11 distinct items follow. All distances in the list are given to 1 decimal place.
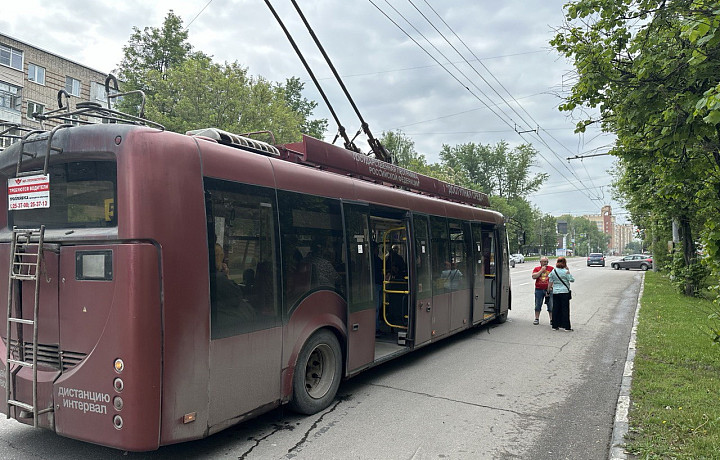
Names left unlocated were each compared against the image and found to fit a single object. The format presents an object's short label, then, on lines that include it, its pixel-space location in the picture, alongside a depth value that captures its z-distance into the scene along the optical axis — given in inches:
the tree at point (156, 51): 1154.0
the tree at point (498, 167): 3048.7
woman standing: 409.7
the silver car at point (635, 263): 1723.7
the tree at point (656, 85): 210.4
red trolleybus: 137.0
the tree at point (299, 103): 1796.3
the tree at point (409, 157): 1982.0
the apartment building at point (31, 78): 1166.3
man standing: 459.2
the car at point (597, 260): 2077.5
